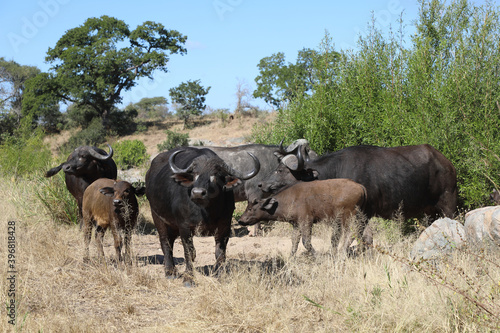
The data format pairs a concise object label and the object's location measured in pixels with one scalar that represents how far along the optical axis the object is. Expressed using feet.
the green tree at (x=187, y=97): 162.61
